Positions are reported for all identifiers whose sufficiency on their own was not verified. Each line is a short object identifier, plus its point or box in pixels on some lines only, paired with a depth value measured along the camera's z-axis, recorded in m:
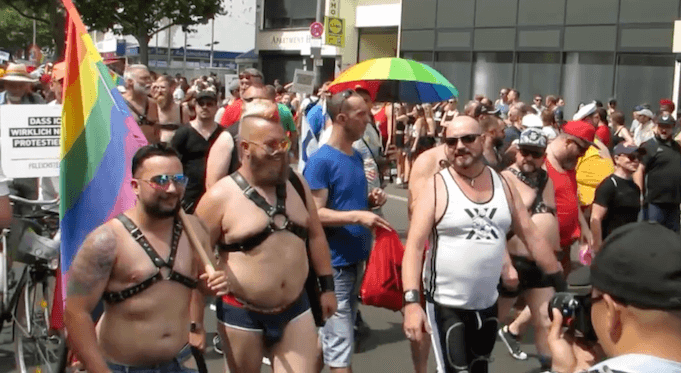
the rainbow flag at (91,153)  4.61
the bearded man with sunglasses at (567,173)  7.41
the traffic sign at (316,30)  22.48
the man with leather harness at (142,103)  7.48
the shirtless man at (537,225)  6.42
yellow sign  22.06
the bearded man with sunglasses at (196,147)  7.62
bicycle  6.01
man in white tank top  4.93
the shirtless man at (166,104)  9.23
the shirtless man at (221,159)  6.15
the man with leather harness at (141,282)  3.86
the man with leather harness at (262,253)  4.66
